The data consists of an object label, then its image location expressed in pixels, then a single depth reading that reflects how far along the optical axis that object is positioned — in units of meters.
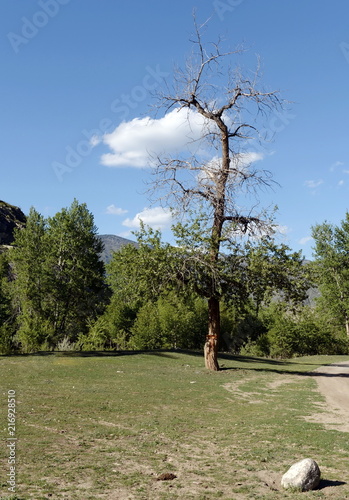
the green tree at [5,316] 44.46
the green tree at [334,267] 63.84
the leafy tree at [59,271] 49.75
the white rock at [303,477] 8.48
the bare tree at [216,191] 28.61
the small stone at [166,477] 8.94
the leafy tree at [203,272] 27.38
